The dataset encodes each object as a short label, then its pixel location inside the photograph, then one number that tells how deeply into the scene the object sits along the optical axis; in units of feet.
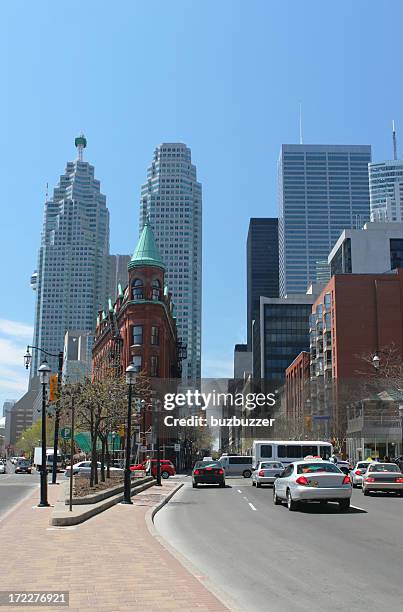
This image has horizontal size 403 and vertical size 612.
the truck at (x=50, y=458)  260.42
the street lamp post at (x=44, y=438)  72.69
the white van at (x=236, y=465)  190.29
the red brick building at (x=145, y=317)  253.44
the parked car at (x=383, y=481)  94.94
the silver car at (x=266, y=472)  120.37
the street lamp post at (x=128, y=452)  76.02
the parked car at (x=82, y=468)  157.89
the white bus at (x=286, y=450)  160.15
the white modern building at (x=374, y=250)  379.35
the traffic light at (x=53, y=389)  106.01
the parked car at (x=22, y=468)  234.91
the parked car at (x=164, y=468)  168.90
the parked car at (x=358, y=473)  119.24
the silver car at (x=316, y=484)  65.82
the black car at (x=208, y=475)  126.11
